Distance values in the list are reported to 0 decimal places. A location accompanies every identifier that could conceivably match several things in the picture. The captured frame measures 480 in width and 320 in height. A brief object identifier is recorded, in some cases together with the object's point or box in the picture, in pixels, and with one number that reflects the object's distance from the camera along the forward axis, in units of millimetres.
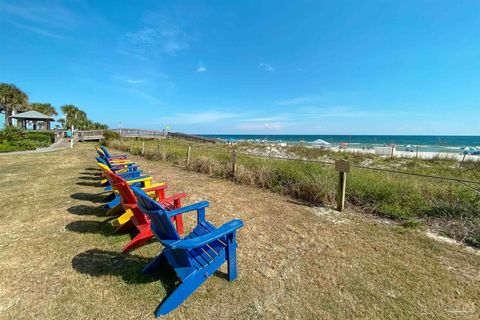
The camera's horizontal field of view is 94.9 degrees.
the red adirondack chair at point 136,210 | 2643
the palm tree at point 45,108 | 42731
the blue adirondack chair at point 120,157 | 7723
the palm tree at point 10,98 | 30797
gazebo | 25525
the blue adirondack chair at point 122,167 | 5927
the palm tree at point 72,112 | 43638
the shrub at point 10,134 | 14545
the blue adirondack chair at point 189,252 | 1715
